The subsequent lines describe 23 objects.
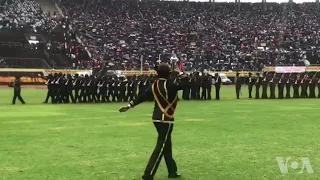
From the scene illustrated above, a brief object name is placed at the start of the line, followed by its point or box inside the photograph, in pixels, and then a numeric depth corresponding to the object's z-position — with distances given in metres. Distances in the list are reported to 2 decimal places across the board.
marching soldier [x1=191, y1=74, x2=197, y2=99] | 29.91
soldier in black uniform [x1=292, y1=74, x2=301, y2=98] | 32.41
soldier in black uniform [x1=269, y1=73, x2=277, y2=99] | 31.59
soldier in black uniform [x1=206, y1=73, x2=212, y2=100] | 30.26
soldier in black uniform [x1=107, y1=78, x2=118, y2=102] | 28.23
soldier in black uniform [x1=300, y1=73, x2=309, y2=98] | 32.59
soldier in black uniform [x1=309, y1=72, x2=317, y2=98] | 32.82
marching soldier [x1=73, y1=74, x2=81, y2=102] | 27.48
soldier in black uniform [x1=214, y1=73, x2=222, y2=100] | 30.47
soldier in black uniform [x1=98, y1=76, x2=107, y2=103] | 28.06
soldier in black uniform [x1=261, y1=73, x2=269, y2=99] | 31.67
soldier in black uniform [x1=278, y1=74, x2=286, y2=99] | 31.92
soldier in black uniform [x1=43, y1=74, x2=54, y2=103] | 26.90
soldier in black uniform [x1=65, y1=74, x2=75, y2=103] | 27.34
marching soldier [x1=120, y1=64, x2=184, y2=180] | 8.32
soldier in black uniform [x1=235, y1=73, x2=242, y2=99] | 31.41
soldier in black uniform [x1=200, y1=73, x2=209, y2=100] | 30.31
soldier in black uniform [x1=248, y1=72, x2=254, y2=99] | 32.06
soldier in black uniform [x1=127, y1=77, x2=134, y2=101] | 28.11
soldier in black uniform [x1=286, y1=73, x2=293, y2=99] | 32.44
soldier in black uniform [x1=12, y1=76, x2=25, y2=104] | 25.94
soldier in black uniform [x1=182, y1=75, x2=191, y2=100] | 29.11
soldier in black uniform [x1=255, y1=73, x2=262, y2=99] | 31.59
